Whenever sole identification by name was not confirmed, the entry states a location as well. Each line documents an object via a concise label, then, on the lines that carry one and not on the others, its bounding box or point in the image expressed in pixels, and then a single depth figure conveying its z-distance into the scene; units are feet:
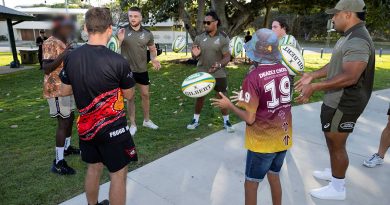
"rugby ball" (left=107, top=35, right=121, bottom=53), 16.26
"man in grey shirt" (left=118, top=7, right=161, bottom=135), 16.98
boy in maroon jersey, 8.27
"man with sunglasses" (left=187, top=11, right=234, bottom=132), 17.42
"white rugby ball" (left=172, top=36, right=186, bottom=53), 22.49
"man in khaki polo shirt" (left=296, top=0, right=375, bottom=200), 9.67
